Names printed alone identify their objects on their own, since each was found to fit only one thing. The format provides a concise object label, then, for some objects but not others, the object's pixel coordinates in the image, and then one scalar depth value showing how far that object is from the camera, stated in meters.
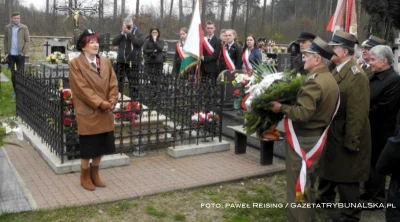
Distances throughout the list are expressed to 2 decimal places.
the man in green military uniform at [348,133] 4.28
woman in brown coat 4.87
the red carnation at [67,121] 5.81
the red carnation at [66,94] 6.14
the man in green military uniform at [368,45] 5.19
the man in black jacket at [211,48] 9.84
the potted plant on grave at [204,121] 7.05
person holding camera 9.95
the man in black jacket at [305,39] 6.04
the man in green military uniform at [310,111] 3.86
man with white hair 4.73
